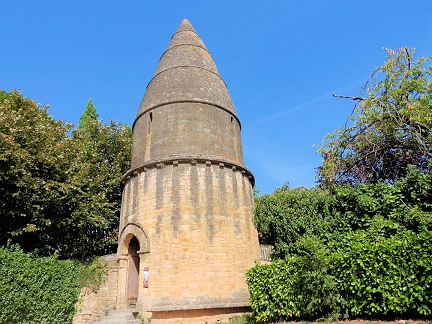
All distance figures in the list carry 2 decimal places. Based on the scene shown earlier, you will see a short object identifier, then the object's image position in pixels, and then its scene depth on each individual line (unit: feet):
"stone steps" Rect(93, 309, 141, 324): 37.77
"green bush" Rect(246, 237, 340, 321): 29.58
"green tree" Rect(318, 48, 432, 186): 37.42
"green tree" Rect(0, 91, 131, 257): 42.65
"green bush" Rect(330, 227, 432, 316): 24.81
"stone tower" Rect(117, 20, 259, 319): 38.83
